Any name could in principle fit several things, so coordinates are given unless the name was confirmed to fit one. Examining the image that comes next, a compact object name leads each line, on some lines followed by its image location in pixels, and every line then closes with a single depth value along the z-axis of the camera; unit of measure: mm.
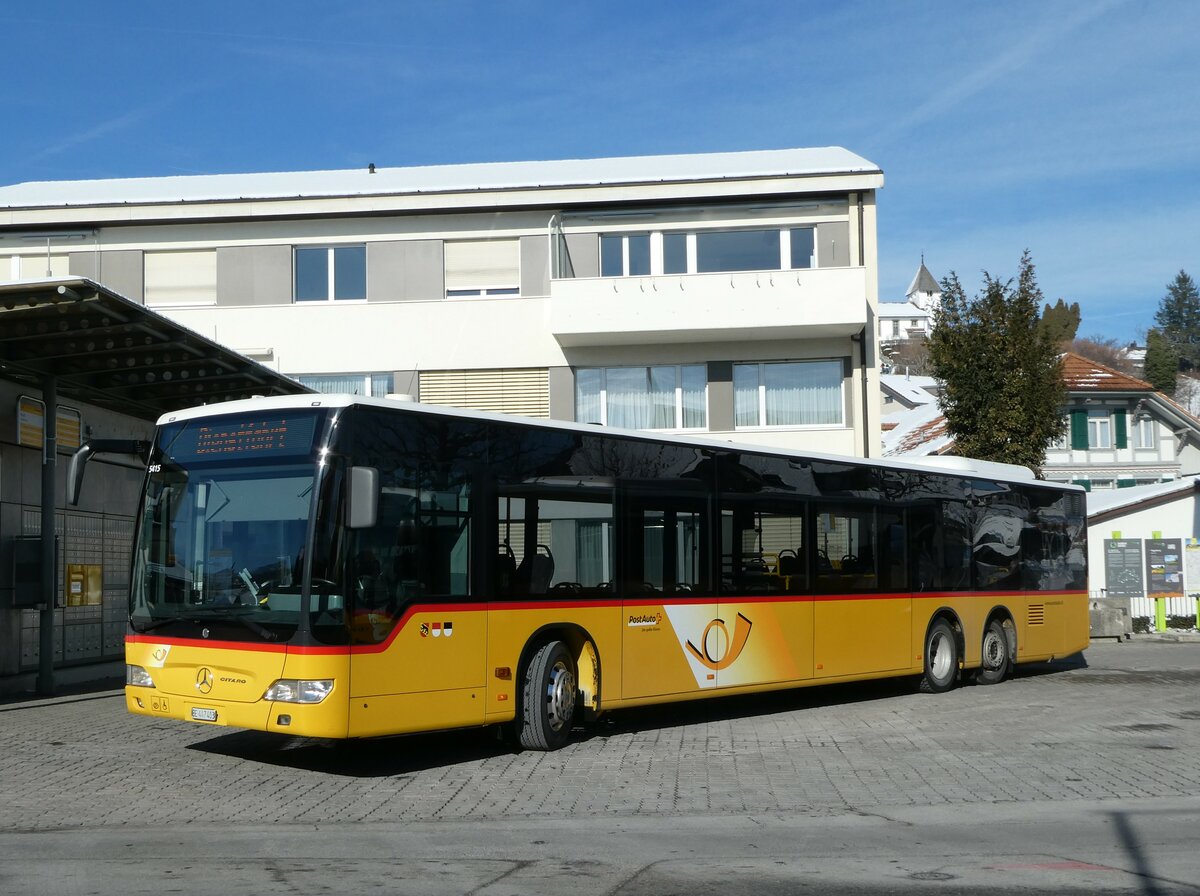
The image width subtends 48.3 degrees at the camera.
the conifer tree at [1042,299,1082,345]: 113938
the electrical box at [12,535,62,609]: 15523
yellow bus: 9797
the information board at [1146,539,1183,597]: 33812
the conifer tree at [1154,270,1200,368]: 142625
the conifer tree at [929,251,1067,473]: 29281
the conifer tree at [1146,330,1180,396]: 120562
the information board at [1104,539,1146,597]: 34375
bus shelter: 13008
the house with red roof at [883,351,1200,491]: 54281
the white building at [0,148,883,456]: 29938
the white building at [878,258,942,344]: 175612
